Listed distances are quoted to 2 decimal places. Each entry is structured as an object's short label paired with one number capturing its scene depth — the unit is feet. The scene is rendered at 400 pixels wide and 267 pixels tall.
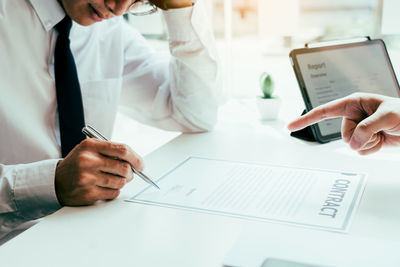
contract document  2.27
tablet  3.68
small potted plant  4.47
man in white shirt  2.60
